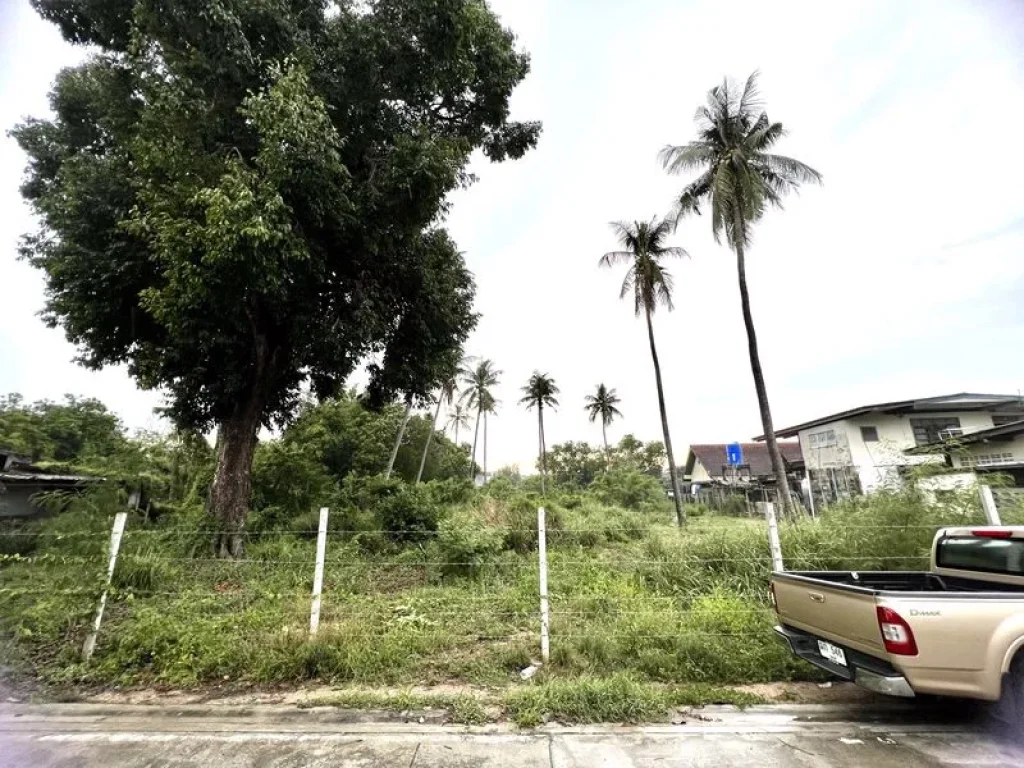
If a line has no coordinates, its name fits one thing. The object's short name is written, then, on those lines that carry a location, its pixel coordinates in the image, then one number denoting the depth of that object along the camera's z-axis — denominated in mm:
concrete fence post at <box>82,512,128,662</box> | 4207
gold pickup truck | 2725
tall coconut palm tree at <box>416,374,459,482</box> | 27902
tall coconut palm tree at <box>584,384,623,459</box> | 37812
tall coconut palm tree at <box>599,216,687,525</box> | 17766
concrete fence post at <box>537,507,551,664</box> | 4156
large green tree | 6293
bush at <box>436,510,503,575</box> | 7816
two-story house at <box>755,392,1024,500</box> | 18688
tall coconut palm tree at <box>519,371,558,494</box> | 35750
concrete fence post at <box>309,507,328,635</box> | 4332
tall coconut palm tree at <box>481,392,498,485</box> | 36281
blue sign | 24469
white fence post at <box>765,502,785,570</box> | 4429
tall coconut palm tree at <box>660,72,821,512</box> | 12312
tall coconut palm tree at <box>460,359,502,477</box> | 35719
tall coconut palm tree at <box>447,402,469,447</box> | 38562
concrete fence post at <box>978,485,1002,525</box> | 4727
